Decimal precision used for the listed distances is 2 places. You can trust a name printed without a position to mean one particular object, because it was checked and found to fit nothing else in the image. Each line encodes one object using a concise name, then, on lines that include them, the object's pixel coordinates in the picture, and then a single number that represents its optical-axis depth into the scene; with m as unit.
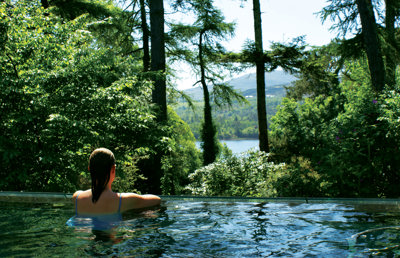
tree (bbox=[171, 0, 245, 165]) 27.44
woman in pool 3.83
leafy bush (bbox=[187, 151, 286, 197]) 9.60
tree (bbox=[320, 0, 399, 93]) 11.62
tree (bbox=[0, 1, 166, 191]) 6.69
